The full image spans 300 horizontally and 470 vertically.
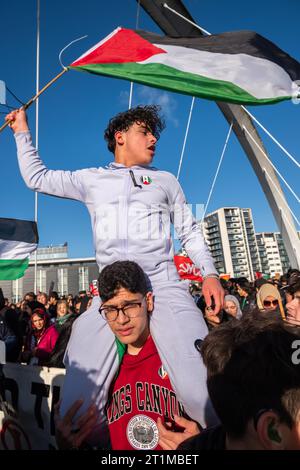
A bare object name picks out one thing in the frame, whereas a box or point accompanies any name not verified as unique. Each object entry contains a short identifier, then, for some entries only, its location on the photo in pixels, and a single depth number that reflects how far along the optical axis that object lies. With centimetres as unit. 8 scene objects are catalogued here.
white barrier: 233
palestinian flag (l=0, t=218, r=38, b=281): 414
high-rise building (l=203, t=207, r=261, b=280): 13888
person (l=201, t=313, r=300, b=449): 101
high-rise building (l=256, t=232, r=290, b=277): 15825
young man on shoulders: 163
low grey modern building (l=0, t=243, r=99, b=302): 7591
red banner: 1104
